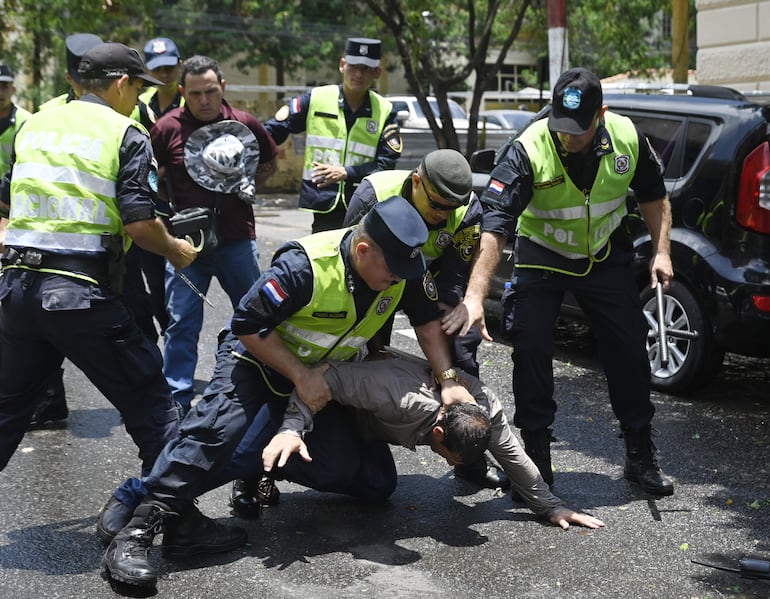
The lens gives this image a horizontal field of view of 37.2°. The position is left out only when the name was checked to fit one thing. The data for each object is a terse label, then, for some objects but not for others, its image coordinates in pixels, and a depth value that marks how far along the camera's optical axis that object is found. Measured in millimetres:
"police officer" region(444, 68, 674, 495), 4762
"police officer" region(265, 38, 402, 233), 6590
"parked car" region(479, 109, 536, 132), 29469
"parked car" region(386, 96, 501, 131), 28359
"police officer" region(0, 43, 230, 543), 4203
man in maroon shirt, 5957
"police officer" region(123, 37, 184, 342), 5867
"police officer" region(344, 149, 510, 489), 4422
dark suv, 6000
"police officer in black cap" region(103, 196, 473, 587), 4043
